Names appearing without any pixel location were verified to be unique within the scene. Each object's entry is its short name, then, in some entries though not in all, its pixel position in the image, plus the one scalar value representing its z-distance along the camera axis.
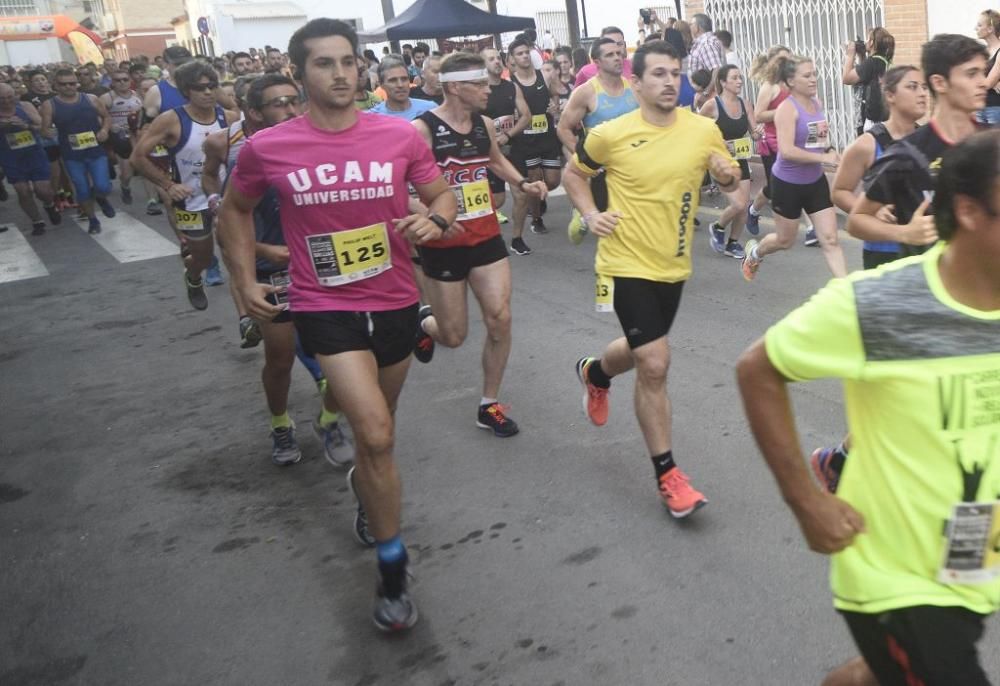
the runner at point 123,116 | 16.28
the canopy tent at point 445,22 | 20.67
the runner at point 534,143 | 10.82
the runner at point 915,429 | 1.93
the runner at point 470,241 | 5.57
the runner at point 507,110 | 10.59
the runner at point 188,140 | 7.41
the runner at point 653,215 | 4.48
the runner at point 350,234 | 3.75
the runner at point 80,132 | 13.60
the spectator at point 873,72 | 10.68
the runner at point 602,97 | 7.96
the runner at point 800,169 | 7.29
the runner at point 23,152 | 13.70
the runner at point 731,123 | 9.45
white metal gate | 13.76
